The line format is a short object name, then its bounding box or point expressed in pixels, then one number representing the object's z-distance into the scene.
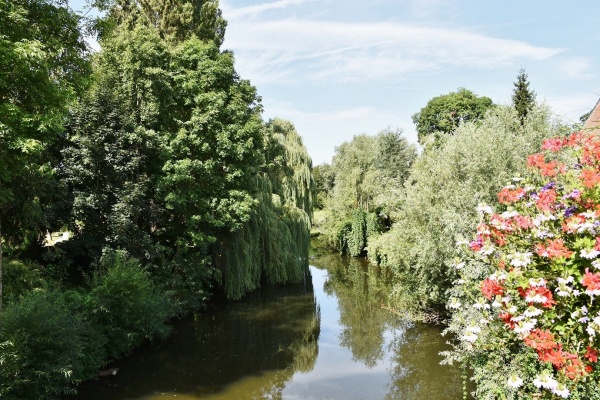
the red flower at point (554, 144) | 5.35
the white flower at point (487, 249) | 4.82
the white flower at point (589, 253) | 3.77
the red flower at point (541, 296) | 4.06
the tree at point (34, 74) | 8.02
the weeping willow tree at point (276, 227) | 18.52
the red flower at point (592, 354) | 4.04
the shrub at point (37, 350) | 8.57
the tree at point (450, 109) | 46.41
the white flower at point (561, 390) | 3.82
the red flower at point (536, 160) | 5.29
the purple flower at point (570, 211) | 4.40
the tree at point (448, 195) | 12.56
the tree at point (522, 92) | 30.64
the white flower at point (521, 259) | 4.25
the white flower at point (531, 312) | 4.16
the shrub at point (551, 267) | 4.01
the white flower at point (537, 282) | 4.10
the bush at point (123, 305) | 11.88
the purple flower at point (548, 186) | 4.79
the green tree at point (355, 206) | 29.42
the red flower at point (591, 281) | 3.70
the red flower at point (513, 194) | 5.02
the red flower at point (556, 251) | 4.03
